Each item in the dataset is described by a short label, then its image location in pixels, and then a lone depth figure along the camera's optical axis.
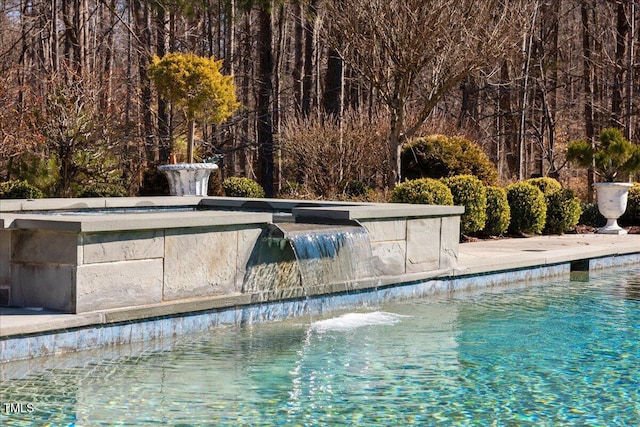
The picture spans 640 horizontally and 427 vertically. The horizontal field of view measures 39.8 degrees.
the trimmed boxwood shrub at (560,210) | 16.97
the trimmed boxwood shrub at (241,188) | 17.80
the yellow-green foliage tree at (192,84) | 15.47
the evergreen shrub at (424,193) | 13.95
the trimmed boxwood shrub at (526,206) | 16.06
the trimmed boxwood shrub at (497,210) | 15.25
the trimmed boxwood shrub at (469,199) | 14.60
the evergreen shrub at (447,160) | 17.30
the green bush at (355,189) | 17.57
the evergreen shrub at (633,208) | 18.53
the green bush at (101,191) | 16.44
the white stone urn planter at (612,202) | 17.06
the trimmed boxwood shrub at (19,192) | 15.73
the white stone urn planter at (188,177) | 14.96
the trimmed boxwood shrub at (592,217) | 18.75
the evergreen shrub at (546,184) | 17.05
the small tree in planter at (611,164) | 17.12
